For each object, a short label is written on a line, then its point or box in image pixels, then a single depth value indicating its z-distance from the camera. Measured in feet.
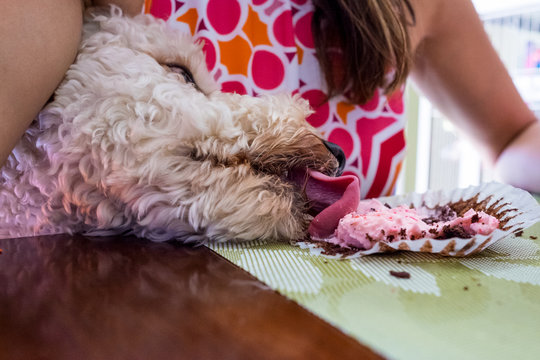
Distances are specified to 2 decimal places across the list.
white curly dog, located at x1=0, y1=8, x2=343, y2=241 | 1.72
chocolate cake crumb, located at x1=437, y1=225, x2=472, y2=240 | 1.53
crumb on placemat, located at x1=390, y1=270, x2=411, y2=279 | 1.27
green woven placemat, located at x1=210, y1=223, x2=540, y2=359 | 0.89
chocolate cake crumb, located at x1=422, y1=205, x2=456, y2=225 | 1.91
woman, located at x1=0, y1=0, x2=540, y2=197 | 3.14
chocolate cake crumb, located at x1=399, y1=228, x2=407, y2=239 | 1.56
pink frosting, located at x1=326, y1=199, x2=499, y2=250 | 1.55
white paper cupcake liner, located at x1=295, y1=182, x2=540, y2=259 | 1.49
